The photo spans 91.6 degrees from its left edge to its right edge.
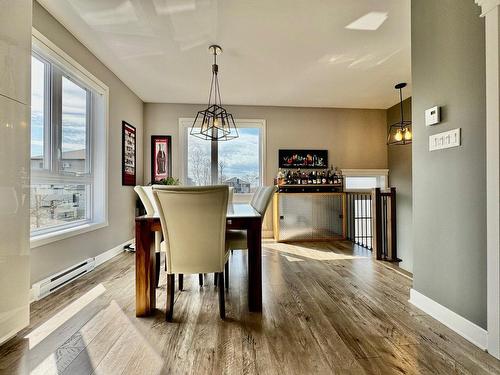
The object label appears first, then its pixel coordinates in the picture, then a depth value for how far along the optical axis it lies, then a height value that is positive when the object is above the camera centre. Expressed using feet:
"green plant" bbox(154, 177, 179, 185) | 13.73 +0.44
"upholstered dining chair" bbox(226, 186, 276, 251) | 7.05 -1.39
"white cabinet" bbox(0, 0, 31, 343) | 4.74 +0.52
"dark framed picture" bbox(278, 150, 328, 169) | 16.01 +2.02
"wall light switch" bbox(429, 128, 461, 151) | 5.27 +1.13
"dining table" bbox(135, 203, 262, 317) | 5.88 -1.72
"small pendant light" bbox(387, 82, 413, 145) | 12.32 +2.94
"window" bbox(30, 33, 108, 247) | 7.39 +1.53
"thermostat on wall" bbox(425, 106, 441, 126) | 5.71 +1.76
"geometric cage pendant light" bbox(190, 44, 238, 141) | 8.24 +2.46
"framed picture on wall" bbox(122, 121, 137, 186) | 12.42 +1.84
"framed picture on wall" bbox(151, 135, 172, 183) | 15.20 +2.01
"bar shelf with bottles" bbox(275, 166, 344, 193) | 15.06 +0.52
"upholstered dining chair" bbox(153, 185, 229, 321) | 5.29 -0.92
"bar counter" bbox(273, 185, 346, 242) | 14.62 -1.60
